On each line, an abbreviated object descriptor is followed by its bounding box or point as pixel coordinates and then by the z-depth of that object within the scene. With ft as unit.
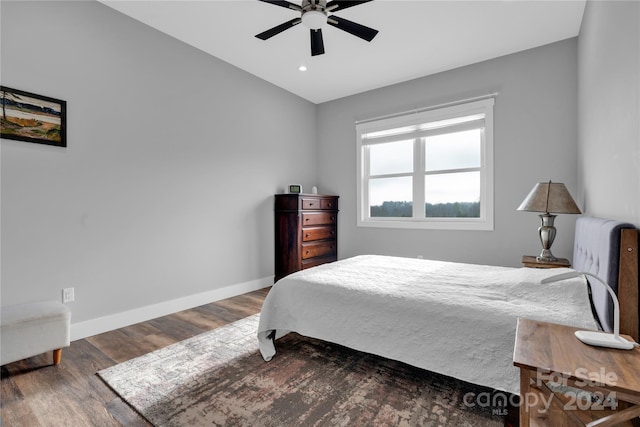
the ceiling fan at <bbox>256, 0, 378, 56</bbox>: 6.85
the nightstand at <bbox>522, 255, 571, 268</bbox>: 8.64
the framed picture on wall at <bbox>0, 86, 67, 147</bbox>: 7.13
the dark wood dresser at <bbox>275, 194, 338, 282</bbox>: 13.46
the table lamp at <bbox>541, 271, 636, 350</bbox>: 3.28
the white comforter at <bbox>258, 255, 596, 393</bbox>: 4.74
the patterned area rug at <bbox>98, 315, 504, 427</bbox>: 4.99
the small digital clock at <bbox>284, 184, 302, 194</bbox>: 14.23
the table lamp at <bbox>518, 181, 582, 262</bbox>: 8.45
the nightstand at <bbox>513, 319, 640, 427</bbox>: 2.72
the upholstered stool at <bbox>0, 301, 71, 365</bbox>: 6.14
